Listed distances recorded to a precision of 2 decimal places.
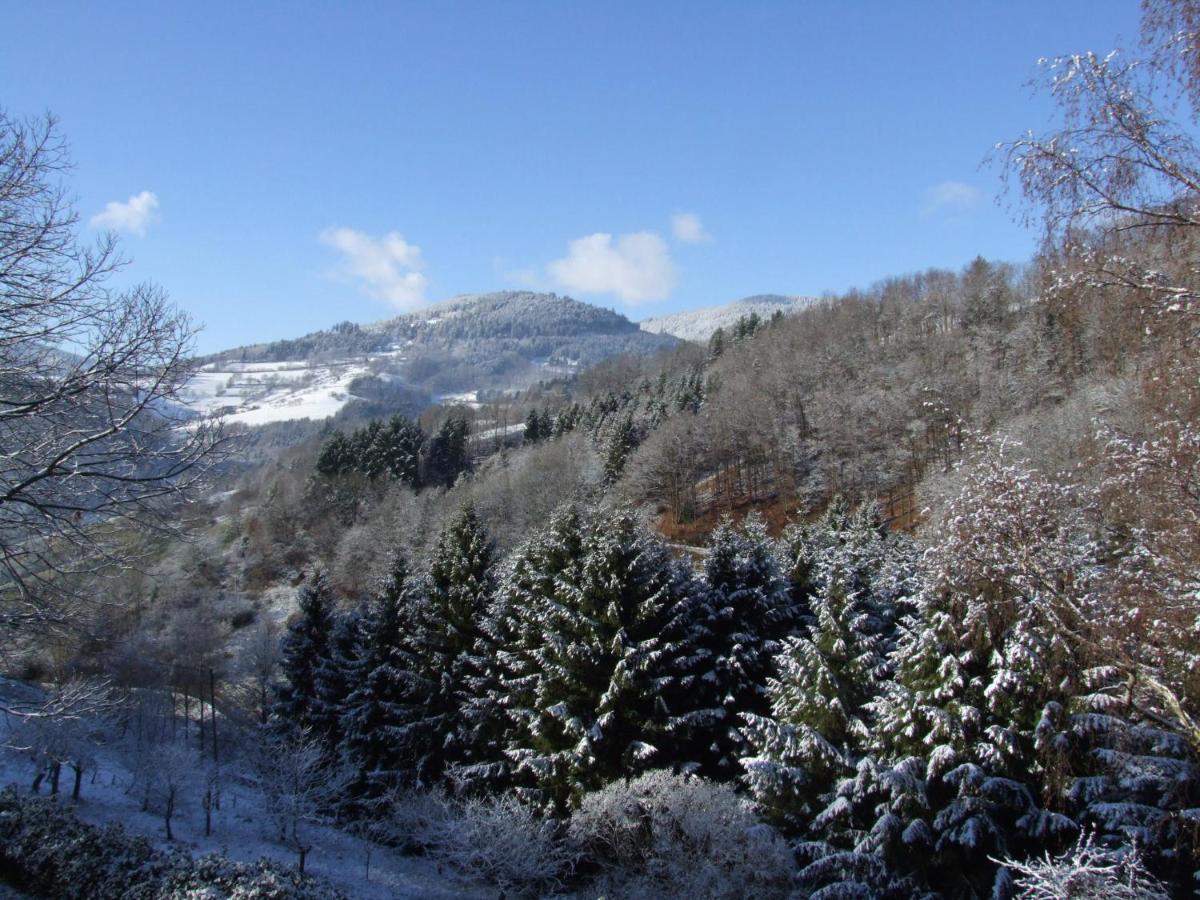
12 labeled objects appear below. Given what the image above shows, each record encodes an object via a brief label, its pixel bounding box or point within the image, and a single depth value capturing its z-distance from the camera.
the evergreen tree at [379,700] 25.94
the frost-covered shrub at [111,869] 12.36
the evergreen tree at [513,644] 22.67
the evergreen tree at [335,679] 28.47
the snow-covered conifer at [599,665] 19.97
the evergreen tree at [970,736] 11.59
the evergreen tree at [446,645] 25.23
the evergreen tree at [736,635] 20.27
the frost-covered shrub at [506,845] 18.45
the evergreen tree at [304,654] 30.25
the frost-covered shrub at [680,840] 14.27
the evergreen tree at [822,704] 15.89
